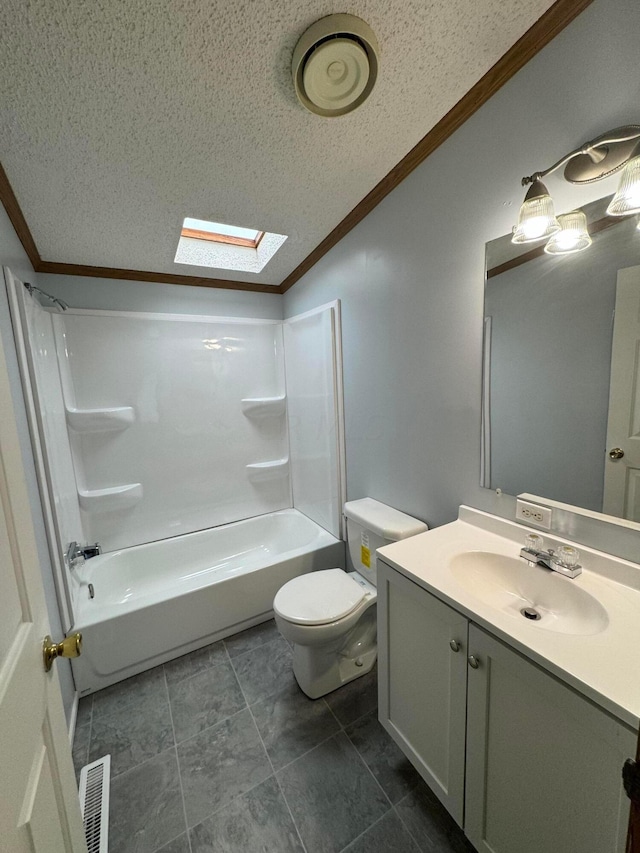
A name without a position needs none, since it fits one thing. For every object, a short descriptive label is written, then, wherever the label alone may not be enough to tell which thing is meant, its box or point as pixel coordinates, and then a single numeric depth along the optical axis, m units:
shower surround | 1.75
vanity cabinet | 0.65
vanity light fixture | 0.84
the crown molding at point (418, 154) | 0.93
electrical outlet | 1.12
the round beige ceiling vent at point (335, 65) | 0.86
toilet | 1.48
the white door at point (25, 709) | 0.50
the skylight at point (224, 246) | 2.05
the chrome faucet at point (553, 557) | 1.00
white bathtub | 1.70
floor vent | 1.09
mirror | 0.96
